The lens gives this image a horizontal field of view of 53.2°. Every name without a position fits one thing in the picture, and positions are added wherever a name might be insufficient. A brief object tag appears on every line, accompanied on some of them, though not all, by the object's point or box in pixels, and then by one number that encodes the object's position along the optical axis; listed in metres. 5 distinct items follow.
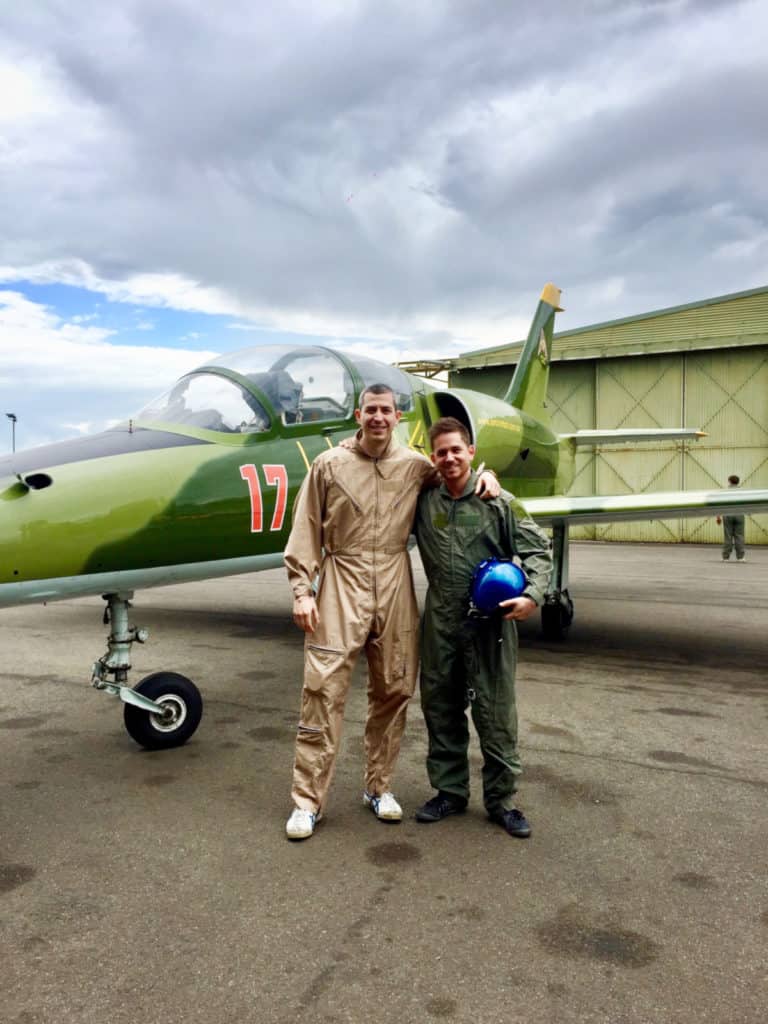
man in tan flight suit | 3.34
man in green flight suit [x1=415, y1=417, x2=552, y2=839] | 3.33
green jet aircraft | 3.74
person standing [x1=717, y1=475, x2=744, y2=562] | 15.72
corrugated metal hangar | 22.70
